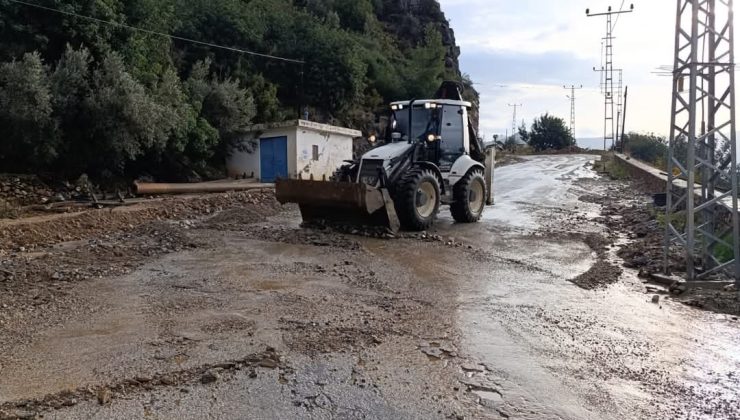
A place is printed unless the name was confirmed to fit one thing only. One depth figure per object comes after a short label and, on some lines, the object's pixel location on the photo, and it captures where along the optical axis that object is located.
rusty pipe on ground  17.50
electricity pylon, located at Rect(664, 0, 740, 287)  7.52
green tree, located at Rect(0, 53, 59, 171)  14.27
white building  22.00
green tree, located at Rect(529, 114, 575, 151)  69.06
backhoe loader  10.88
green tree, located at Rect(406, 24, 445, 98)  37.47
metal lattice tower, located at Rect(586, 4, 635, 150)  40.05
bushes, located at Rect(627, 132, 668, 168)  48.25
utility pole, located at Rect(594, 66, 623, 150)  48.41
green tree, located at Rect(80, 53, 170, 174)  15.95
